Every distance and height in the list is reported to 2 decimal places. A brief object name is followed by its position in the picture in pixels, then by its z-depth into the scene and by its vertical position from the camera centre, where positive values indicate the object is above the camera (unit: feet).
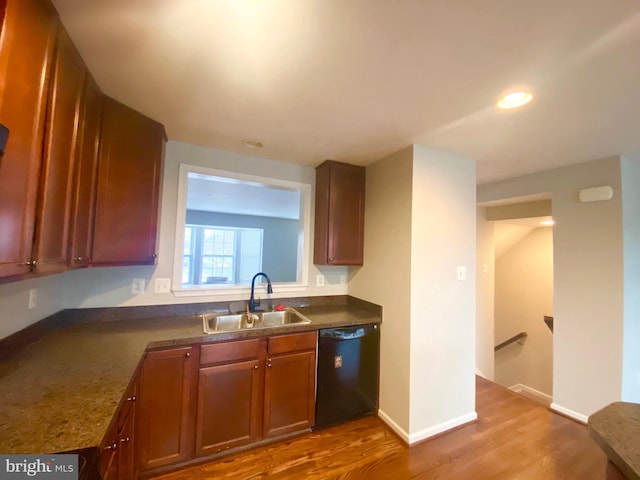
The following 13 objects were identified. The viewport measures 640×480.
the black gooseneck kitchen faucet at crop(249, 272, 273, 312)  7.54 -1.41
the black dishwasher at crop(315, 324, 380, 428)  6.90 -3.25
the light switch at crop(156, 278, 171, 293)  6.92 -0.95
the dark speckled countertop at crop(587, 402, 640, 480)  2.39 -1.80
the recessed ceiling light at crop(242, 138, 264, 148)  7.02 +2.99
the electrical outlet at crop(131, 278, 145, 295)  6.68 -0.96
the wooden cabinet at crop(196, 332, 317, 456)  5.74 -3.26
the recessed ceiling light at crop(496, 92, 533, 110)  4.64 +2.94
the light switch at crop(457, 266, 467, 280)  7.38 -0.42
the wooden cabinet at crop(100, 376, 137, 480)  3.19 -2.76
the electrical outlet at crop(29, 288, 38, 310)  4.92 -1.00
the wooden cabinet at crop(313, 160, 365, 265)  8.17 +1.27
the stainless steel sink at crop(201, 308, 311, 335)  7.06 -1.90
